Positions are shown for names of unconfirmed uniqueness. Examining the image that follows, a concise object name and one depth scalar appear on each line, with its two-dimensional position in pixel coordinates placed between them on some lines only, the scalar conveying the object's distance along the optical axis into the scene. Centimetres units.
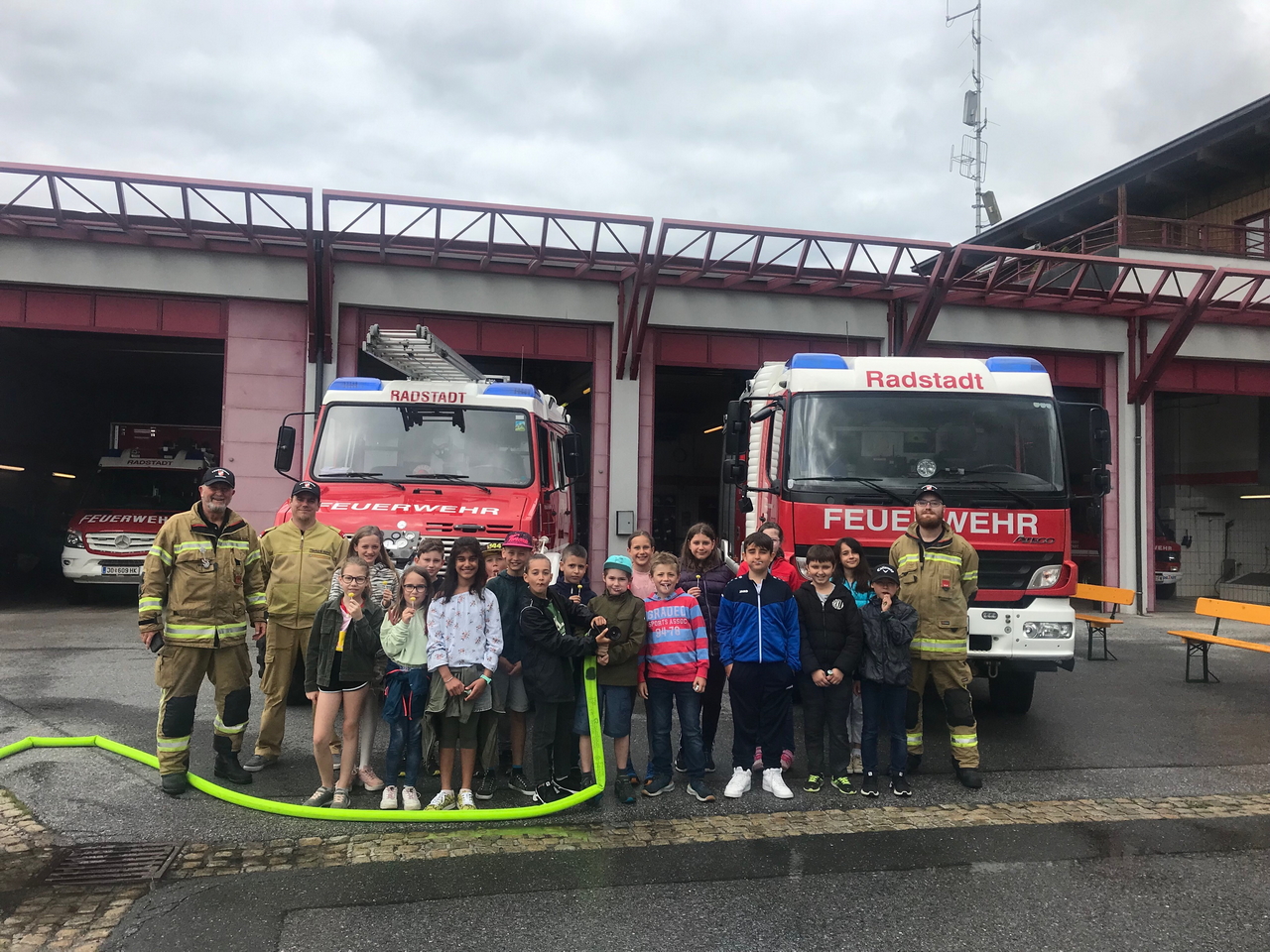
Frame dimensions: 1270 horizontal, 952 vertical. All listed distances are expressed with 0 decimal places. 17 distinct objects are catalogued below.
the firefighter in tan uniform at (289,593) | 543
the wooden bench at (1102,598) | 1029
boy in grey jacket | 525
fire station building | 1320
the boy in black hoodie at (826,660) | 520
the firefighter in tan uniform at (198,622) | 493
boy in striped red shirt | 505
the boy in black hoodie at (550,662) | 479
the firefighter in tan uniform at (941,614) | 546
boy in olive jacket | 495
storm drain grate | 388
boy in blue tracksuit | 511
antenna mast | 2916
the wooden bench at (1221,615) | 823
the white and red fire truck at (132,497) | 1287
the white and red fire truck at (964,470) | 620
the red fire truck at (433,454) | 704
